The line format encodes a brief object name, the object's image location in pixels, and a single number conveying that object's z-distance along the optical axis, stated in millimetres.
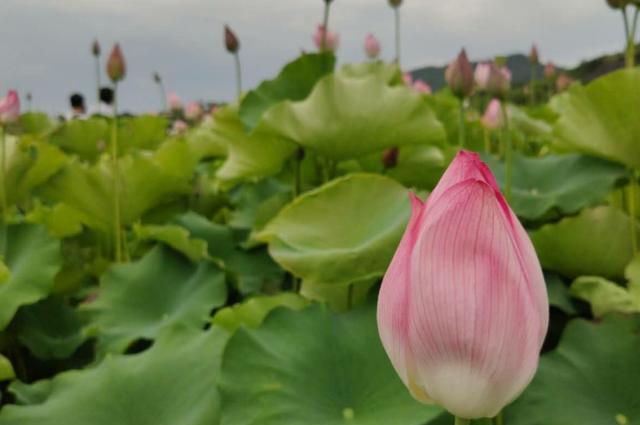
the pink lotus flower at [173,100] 4262
